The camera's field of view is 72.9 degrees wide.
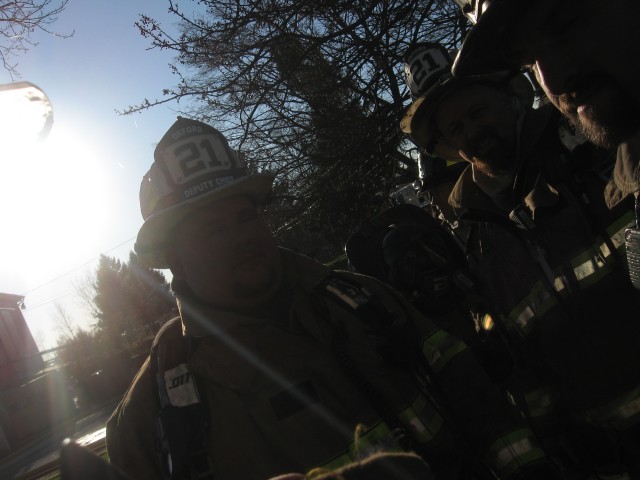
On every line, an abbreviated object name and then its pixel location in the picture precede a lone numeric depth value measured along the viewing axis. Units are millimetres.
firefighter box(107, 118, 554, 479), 1756
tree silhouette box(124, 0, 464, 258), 4527
